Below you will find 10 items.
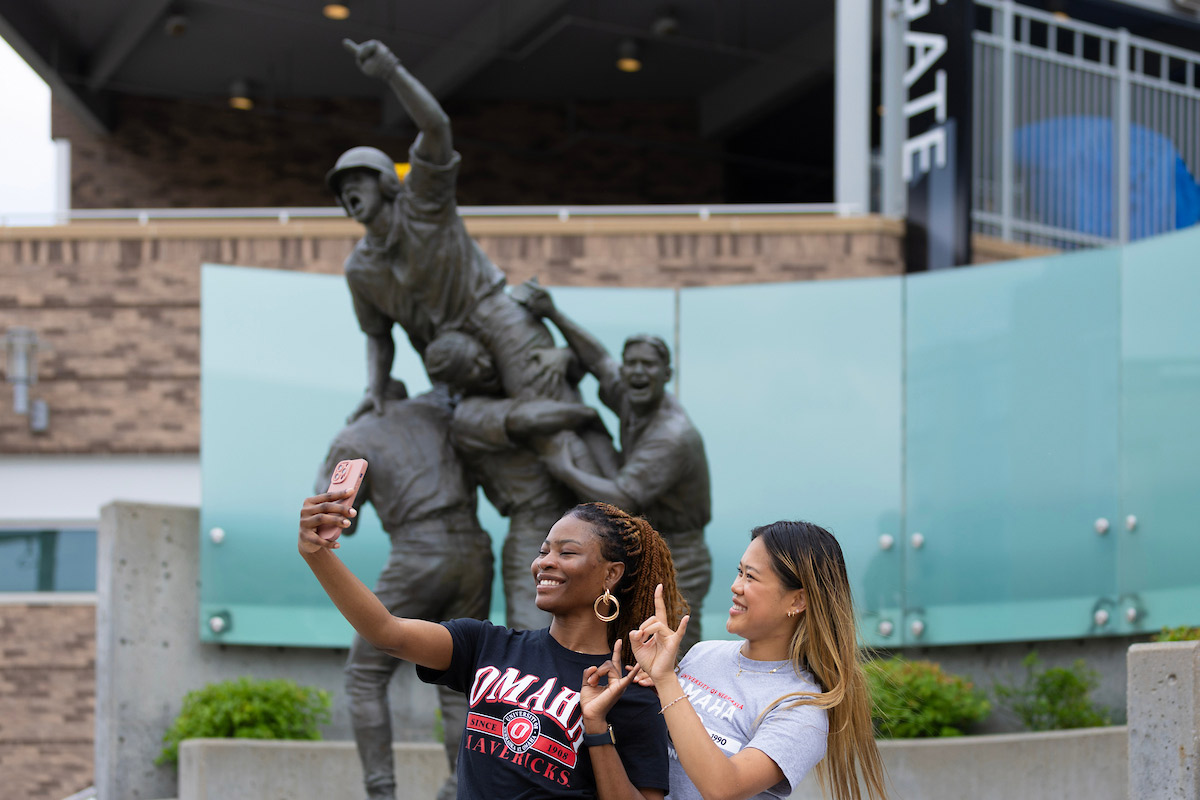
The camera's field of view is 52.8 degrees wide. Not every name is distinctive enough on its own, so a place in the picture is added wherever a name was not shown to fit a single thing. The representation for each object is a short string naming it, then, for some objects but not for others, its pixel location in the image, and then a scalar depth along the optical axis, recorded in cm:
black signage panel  1137
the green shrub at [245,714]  738
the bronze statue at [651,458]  511
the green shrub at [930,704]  725
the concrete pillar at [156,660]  761
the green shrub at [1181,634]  524
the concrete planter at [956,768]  656
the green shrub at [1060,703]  747
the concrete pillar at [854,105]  1264
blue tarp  1177
